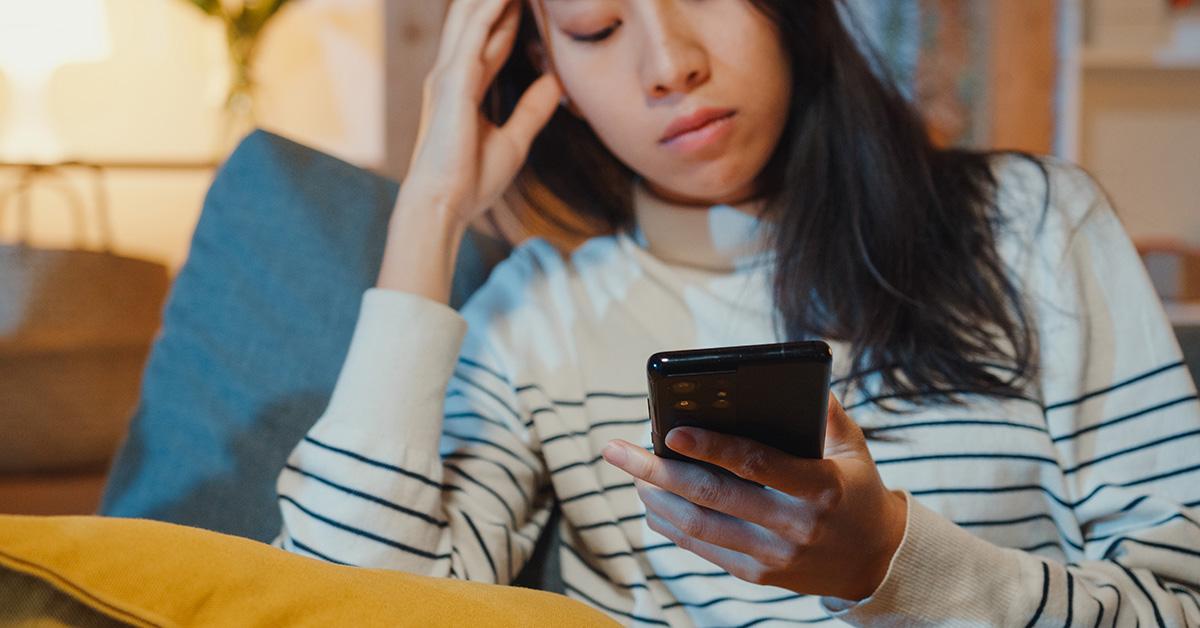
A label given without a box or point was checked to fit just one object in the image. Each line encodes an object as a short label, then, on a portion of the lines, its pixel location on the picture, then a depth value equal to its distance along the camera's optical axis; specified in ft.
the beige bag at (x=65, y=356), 5.68
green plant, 8.63
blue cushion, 3.14
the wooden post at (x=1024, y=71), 9.52
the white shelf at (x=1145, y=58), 8.86
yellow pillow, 1.60
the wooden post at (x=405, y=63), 8.95
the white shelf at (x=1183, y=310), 5.90
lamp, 8.89
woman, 2.66
